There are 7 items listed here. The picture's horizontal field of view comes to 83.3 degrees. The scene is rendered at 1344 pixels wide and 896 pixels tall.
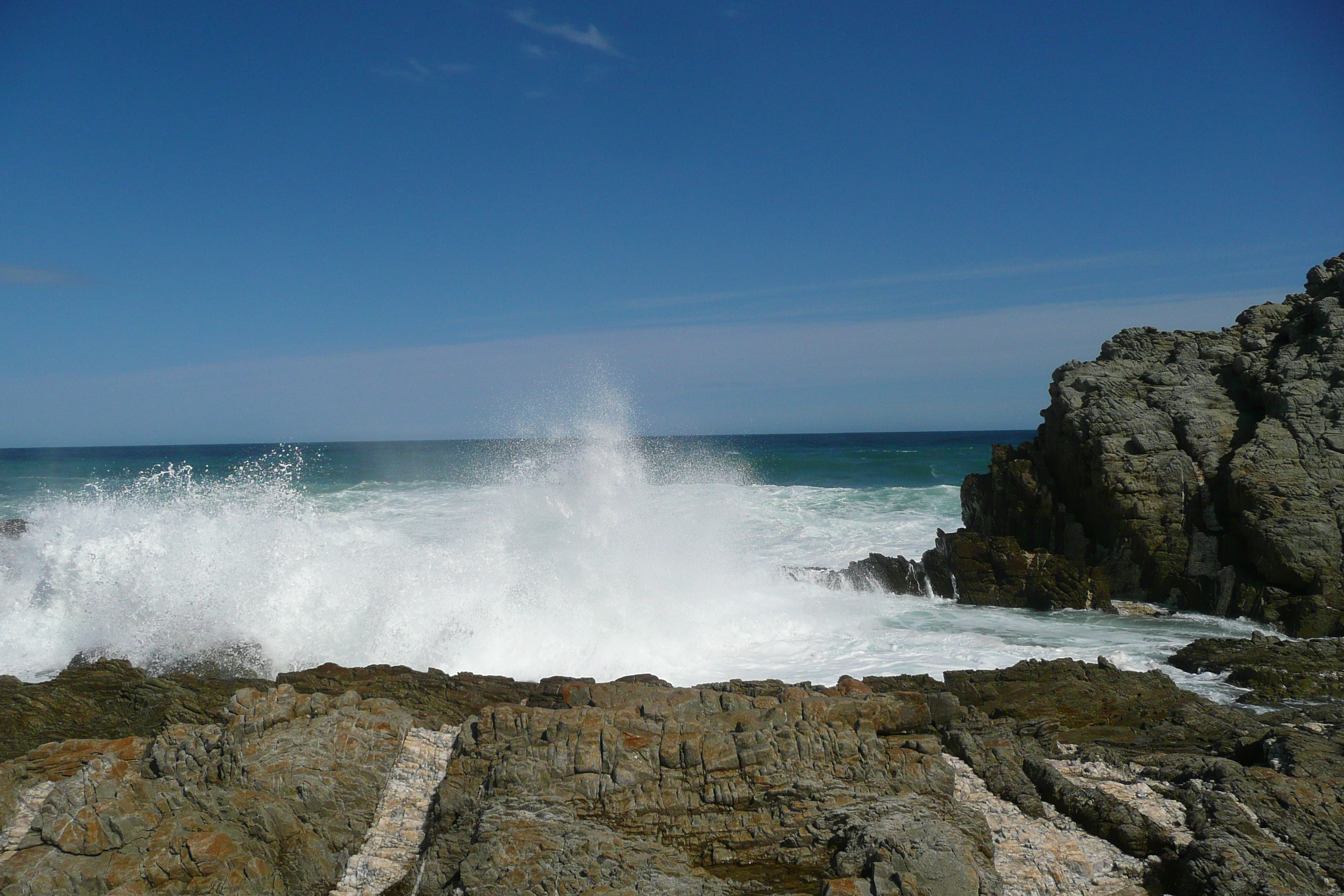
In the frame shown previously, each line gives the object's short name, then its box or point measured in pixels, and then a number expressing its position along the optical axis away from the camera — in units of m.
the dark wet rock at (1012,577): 14.04
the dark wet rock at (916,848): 4.15
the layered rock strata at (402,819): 4.66
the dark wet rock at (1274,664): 8.90
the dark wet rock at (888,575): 15.27
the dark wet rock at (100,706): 6.80
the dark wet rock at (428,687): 7.41
